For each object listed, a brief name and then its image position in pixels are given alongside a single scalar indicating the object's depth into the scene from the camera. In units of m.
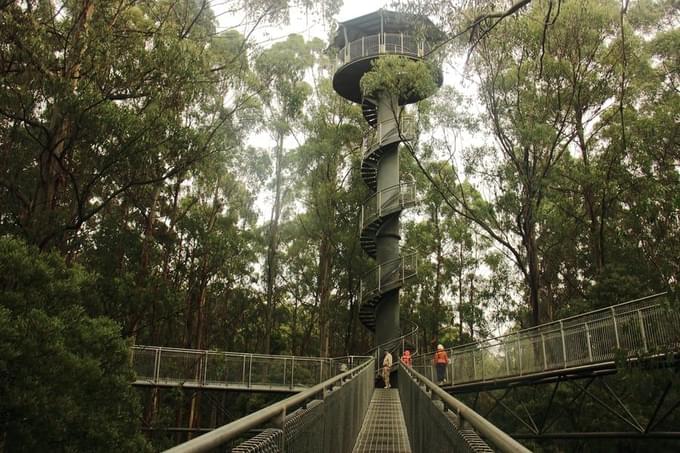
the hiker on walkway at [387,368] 17.11
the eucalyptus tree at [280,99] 24.09
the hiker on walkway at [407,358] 16.14
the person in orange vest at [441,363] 15.20
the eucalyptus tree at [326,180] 28.92
